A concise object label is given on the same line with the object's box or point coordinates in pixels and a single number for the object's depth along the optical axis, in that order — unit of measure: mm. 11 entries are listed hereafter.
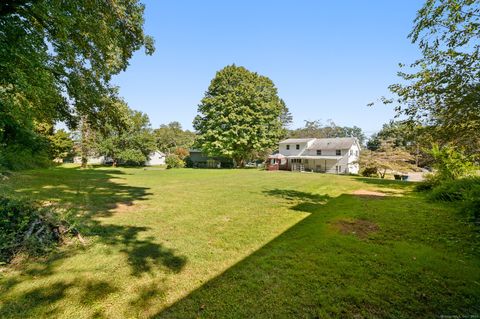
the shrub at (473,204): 6621
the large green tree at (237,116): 32281
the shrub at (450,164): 11045
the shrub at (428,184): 12680
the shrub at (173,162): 35625
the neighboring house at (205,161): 40003
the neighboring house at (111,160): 43562
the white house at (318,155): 33656
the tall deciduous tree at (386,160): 24547
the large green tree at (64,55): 6086
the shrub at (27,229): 4164
